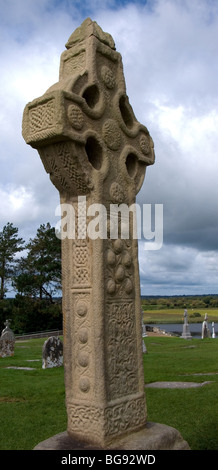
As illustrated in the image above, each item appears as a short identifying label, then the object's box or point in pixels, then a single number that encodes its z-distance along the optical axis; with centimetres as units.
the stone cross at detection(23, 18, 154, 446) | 344
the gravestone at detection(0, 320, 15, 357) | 1581
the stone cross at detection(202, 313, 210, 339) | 2372
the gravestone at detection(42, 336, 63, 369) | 1230
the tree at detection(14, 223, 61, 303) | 3601
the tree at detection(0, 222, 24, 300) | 3956
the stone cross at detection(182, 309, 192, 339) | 2367
